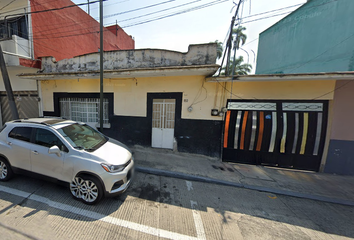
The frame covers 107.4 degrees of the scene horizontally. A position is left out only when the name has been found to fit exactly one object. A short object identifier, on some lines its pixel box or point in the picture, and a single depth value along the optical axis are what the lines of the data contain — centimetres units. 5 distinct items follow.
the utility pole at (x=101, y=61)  444
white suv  257
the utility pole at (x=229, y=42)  492
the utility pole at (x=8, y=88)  530
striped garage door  488
